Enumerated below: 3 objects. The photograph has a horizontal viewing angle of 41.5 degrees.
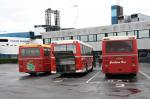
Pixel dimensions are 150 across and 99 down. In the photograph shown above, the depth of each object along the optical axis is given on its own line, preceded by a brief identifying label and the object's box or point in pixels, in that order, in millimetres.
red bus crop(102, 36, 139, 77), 13225
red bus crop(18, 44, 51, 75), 16219
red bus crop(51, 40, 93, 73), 14437
